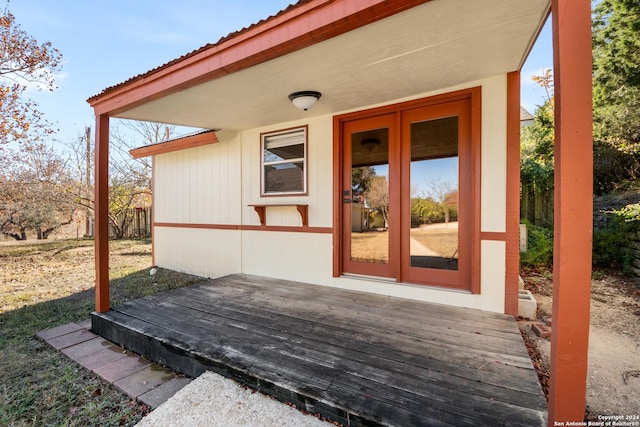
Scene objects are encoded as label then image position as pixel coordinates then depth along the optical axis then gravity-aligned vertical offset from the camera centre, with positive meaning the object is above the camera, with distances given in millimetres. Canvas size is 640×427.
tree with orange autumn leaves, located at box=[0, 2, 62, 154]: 7492 +3858
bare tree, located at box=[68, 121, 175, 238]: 10391 +1521
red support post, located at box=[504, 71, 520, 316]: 2592 +199
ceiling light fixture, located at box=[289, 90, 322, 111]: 2928 +1173
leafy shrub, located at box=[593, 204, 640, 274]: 4254 -519
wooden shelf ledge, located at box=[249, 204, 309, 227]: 3736 -9
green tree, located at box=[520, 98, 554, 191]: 6305 +1735
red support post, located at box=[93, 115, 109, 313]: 2973 +7
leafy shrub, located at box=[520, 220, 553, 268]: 4887 -718
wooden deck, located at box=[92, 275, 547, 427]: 1410 -955
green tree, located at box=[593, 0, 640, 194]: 5469 +2360
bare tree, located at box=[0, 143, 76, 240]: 8844 +601
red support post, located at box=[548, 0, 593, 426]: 1146 -1
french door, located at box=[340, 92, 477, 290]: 2906 +188
